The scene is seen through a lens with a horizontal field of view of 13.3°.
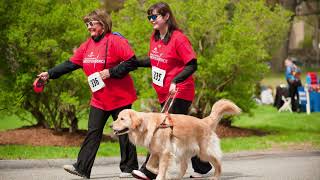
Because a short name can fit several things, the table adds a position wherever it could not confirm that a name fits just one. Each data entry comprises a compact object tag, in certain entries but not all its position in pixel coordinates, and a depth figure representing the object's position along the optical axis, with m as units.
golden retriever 15.59
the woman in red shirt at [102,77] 17.32
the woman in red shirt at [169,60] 16.63
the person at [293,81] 46.63
